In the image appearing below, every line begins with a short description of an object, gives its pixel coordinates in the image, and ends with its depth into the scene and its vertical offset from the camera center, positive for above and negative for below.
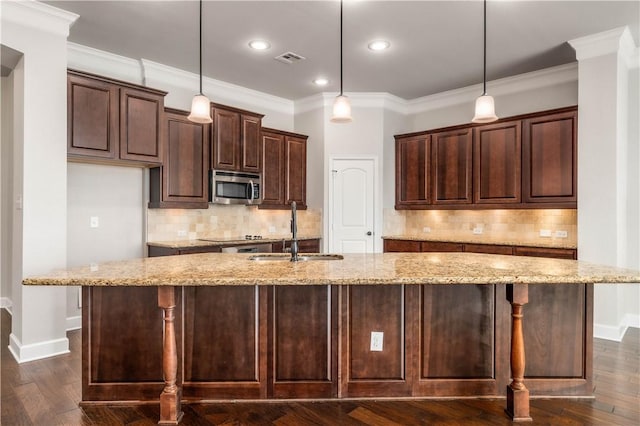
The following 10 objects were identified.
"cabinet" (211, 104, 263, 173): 4.78 +0.90
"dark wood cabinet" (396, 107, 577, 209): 4.33 +0.60
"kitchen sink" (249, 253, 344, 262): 2.92 -0.35
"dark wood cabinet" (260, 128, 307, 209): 5.43 +0.61
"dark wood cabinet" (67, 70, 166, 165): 3.54 +0.87
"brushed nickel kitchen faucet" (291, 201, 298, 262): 2.81 -0.22
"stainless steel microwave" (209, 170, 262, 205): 4.76 +0.30
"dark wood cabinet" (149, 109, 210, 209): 4.36 +0.49
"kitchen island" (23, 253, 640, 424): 2.48 -0.82
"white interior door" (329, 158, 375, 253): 5.75 +0.10
